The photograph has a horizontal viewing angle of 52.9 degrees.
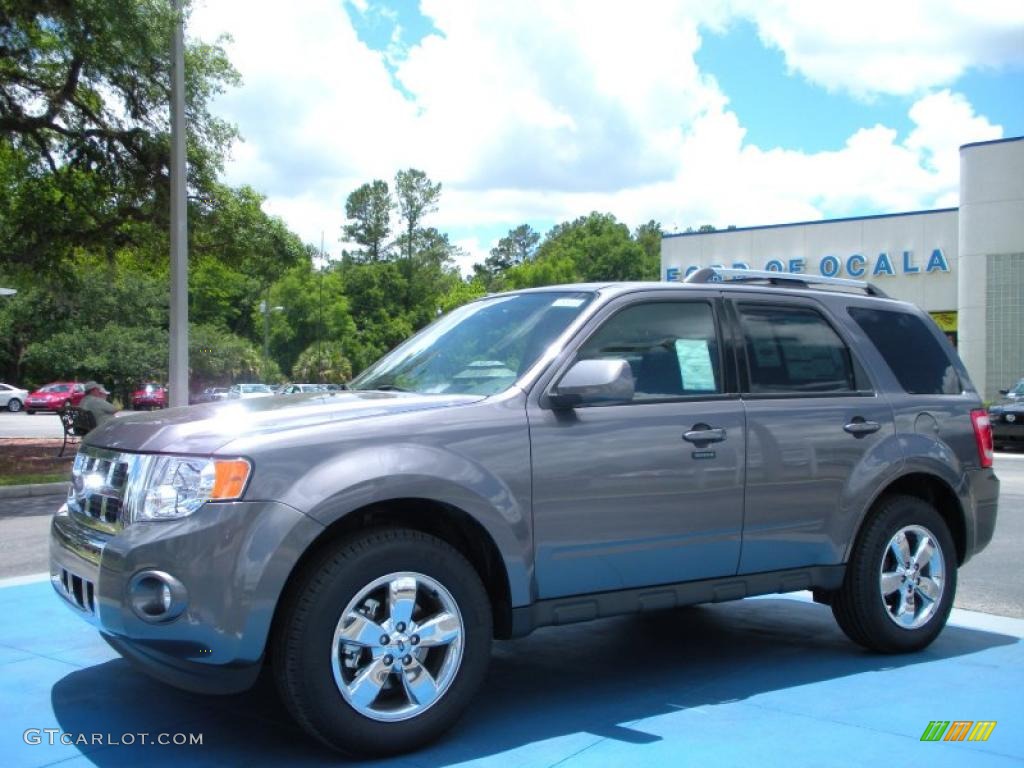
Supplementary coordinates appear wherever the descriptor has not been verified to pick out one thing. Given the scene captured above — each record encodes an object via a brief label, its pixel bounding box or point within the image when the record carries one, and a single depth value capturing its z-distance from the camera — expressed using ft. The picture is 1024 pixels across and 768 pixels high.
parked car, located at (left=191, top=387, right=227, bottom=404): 137.13
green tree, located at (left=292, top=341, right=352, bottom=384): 239.26
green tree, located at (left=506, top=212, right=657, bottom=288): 278.26
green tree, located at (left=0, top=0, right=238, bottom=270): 57.00
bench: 51.93
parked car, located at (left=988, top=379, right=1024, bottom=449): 70.33
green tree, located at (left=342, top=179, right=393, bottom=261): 323.78
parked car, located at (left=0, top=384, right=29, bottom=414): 160.66
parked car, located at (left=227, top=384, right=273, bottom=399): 137.77
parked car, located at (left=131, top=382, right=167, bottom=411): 161.89
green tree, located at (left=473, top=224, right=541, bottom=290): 476.13
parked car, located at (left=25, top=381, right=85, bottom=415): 155.53
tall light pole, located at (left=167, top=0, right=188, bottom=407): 51.85
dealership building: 107.04
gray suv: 11.76
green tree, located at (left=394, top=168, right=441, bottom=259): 315.17
